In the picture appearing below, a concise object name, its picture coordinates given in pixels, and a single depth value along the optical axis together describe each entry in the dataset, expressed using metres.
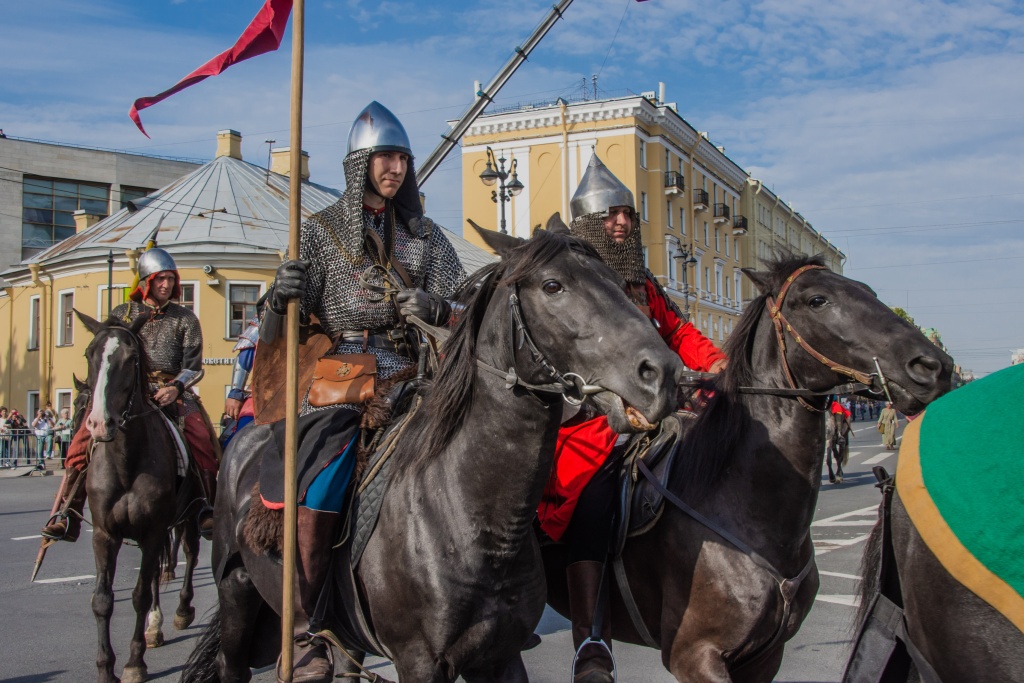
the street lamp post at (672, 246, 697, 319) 27.74
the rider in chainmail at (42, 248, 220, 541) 7.32
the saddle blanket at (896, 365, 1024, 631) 2.18
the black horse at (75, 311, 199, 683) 6.34
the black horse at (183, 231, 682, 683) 2.94
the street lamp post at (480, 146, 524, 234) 16.97
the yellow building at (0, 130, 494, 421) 30.41
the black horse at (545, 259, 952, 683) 3.67
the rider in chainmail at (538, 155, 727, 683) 4.10
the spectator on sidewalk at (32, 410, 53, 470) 27.45
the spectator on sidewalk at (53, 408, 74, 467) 27.34
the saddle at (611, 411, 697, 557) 4.15
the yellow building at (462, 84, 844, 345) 48.72
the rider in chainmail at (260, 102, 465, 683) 3.78
